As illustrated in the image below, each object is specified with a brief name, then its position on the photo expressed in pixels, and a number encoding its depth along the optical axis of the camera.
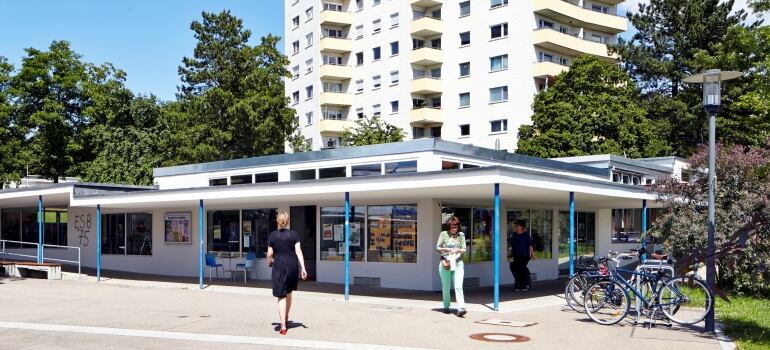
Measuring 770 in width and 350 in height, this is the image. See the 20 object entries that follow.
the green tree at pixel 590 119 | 37.97
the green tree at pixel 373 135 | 43.06
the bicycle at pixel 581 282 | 11.91
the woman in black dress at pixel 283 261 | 10.20
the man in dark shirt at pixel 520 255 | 16.44
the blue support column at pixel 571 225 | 14.75
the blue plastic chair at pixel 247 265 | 19.76
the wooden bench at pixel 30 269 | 21.72
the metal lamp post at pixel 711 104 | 10.59
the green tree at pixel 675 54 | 42.69
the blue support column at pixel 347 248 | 14.78
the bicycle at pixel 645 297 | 10.99
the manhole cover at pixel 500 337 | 9.96
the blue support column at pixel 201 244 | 17.27
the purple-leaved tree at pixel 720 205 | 15.27
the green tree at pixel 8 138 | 41.50
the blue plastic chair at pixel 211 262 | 19.70
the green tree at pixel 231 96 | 39.00
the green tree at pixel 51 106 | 43.44
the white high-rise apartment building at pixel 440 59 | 48.38
